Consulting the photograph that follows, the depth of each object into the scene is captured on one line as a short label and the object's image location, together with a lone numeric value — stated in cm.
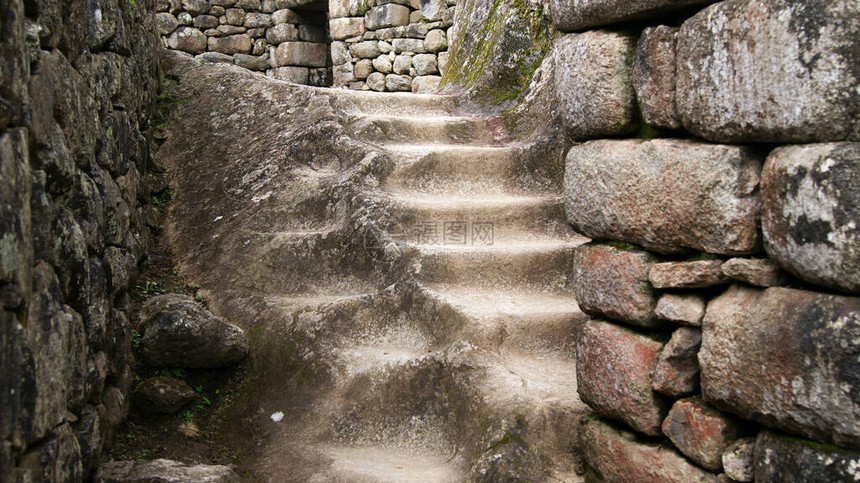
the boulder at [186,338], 355
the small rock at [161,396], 344
